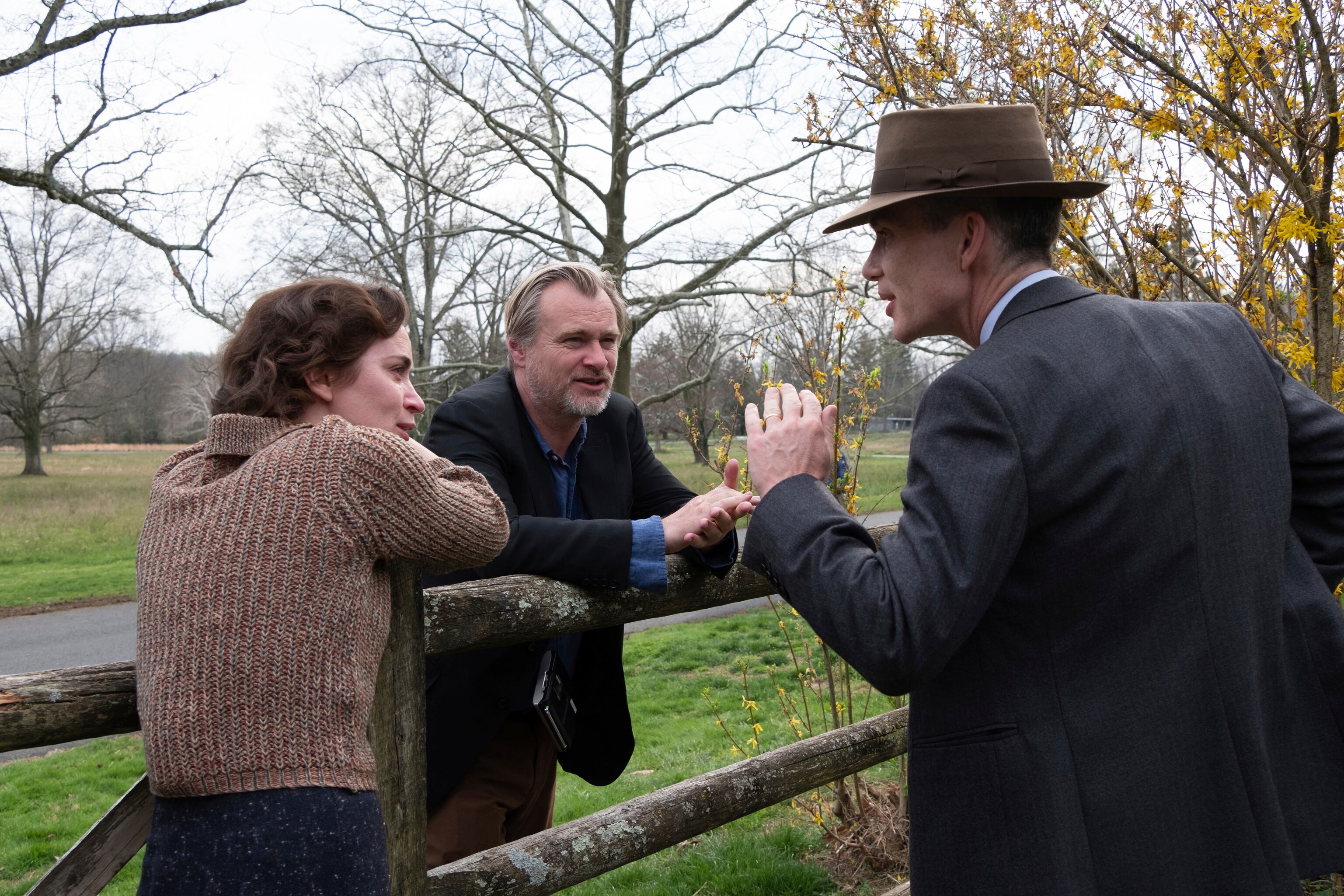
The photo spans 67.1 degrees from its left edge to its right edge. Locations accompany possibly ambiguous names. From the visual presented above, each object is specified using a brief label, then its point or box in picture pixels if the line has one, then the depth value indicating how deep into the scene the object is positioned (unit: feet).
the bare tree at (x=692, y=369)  49.01
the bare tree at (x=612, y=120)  47.03
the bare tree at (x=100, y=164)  35.83
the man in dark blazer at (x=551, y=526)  7.39
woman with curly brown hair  4.79
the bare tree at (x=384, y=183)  52.65
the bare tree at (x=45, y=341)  115.96
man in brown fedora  4.91
